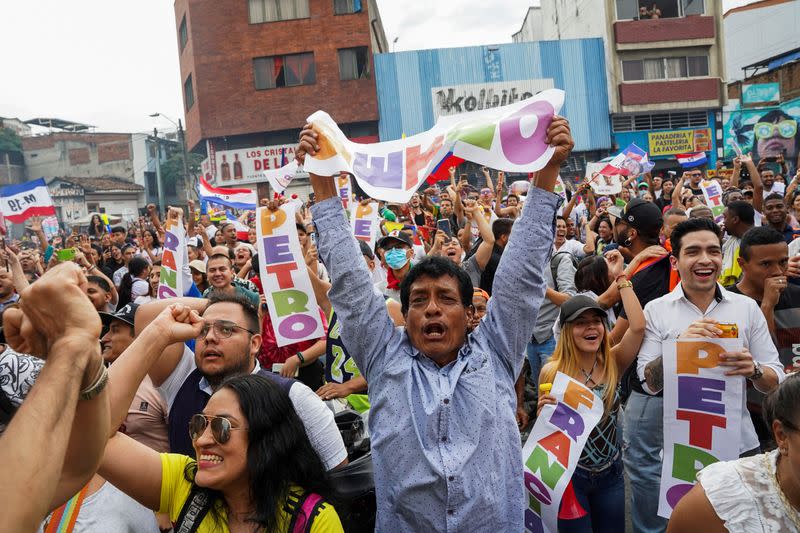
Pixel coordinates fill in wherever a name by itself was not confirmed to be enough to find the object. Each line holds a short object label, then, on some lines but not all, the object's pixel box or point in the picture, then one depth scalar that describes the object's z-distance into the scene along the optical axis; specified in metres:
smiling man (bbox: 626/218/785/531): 3.49
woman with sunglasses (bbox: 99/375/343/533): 2.34
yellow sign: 33.44
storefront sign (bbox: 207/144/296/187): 32.88
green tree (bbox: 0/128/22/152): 55.84
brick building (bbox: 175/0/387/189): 32.88
